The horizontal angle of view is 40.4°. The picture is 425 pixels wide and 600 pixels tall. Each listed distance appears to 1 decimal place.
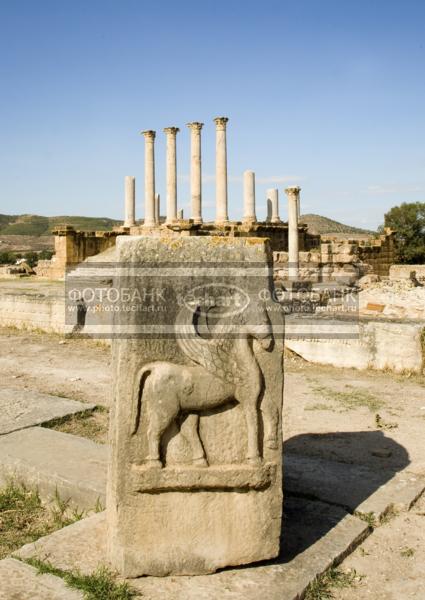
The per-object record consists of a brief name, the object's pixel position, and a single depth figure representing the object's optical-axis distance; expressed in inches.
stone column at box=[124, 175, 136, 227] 1193.8
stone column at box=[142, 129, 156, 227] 1125.7
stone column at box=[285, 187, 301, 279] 804.6
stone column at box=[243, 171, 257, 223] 1089.4
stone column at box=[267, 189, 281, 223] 1183.6
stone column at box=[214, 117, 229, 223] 1024.2
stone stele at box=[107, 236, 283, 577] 99.1
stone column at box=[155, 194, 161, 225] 1162.2
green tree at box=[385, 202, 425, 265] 1470.2
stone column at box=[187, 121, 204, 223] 1044.5
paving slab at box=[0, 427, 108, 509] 143.3
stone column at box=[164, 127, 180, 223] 1091.3
